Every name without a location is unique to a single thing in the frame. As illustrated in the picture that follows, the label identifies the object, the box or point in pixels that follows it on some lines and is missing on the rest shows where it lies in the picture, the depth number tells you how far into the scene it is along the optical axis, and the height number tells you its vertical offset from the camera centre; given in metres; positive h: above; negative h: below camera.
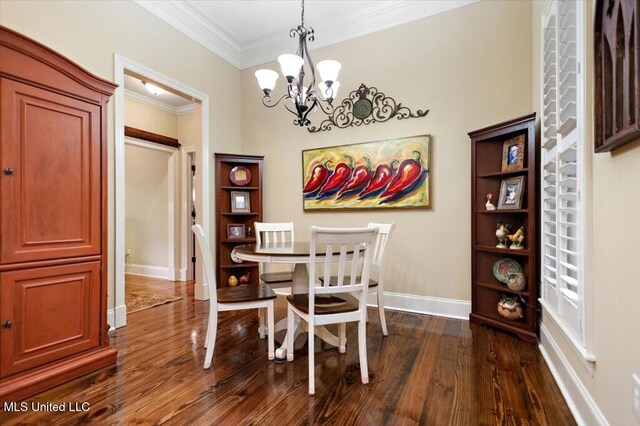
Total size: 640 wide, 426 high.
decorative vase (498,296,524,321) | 2.59 -0.80
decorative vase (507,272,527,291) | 2.57 -0.57
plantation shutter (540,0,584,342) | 1.61 +0.27
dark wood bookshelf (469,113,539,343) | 2.46 -0.11
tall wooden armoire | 1.73 -0.03
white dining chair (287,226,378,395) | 1.78 -0.46
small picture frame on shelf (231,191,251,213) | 4.08 +0.15
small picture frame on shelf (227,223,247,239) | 4.05 -0.22
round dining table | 2.05 -0.30
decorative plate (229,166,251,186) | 4.11 +0.50
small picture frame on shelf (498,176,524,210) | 2.61 +0.17
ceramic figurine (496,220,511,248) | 2.74 -0.18
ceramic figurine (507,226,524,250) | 2.61 -0.23
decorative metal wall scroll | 3.40 +1.16
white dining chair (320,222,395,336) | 2.66 -0.60
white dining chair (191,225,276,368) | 2.07 -0.60
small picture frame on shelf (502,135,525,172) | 2.61 +0.51
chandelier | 2.33 +1.05
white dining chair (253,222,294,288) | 2.74 -0.28
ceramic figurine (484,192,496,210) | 2.81 +0.07
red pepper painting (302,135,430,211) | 3.28 +0.43
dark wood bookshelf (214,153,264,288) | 3.95 +0.01
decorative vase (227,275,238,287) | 3.90 -0.84
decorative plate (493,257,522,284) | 2.70 -0.48
